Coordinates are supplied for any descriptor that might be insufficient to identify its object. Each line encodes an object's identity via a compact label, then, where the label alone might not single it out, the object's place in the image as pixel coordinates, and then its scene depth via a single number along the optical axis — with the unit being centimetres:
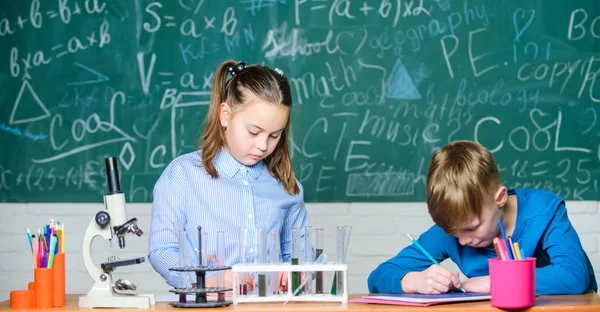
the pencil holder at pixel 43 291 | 239
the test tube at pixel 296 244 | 246
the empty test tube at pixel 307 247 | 248
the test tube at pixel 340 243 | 246
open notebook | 237
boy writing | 256
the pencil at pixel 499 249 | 238
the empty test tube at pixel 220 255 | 242
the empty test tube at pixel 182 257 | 242
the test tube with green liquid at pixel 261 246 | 245
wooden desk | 232
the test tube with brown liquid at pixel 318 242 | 249
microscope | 239
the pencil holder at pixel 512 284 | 232
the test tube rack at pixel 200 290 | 236
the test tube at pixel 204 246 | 243
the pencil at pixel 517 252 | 238
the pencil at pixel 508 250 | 238
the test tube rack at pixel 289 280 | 241
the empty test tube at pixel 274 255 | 244
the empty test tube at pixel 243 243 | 248
